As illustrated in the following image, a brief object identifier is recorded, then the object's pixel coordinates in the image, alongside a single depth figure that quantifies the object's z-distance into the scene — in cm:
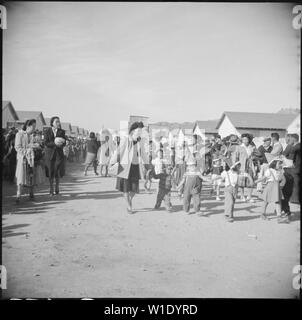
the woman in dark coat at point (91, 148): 1113
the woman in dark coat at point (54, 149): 669
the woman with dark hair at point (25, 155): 600
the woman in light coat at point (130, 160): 597
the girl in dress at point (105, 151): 1144
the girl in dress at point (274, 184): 568
